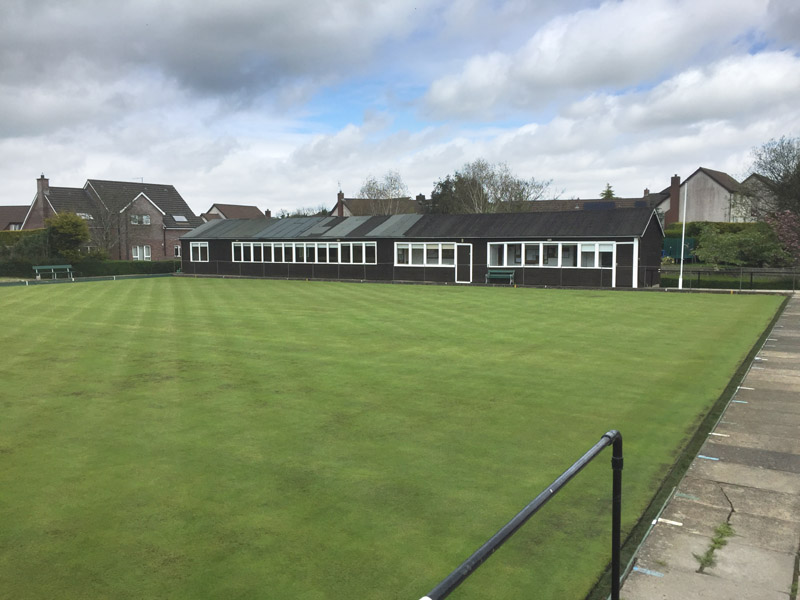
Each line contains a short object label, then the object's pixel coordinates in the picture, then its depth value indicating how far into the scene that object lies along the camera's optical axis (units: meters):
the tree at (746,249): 36.28
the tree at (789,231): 33.97
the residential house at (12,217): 68.38
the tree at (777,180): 37.00
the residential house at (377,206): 73.88
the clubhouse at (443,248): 30.39
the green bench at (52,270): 38.72
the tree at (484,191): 62.19
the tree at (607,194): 85.88
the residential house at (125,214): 54.12
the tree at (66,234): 41.59
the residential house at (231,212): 89.50
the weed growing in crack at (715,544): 4.05
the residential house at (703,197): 60.69
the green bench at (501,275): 32.41
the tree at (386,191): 75.25
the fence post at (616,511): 3.54
